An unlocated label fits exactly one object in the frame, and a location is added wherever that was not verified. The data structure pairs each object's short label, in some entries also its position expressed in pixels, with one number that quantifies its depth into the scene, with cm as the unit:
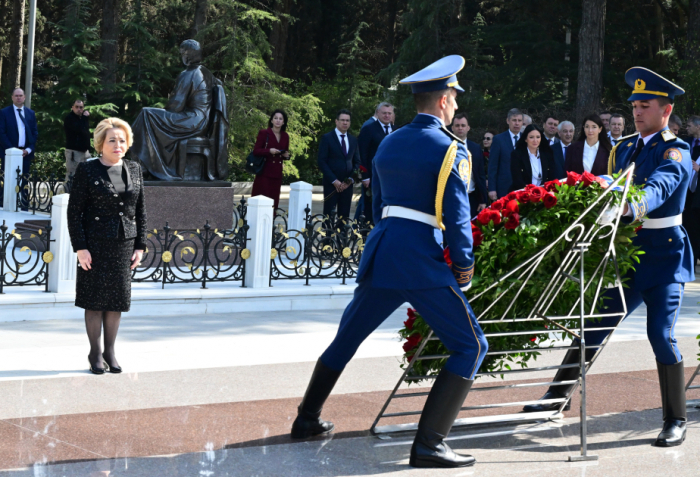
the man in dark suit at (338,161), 1274
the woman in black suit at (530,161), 1157
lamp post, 2667
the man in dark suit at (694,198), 1259
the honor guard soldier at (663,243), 507
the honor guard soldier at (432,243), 429
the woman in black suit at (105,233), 612
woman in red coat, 1284
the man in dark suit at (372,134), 1263
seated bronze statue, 1103
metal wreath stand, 456
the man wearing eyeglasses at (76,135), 1658
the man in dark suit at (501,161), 1178
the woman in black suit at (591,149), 1154
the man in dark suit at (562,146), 1184
